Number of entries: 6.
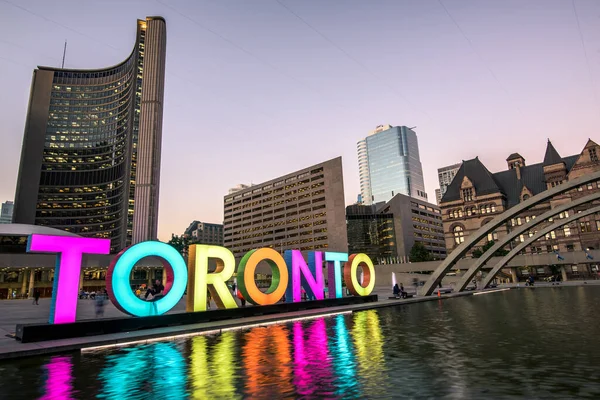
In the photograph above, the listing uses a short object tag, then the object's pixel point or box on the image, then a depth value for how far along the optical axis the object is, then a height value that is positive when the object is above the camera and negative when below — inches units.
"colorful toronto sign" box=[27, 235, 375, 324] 610.5 +23.4
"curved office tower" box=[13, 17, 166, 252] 5118.1 +2321.3
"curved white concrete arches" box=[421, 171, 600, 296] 1378.0 +140.8
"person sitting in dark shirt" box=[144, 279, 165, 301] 1025.5 -5.3
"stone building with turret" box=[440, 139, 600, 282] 3339.1 +850.4
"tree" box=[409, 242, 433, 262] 4055.1 +248.2
